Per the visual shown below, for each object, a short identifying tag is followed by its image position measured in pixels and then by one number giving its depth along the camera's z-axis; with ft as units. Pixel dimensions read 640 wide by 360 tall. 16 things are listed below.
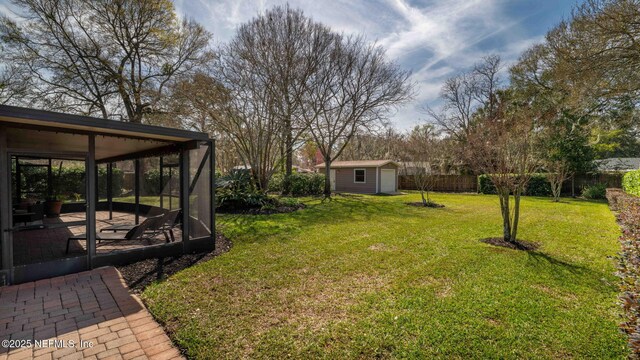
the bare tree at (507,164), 18.31
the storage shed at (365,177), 64.80
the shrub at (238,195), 34.55
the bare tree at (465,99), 74.28
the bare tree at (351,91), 44.68
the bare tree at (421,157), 47.67
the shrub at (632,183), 29.23
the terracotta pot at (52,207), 27.64
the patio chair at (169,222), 17.51
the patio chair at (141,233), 15.80
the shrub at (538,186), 55.98
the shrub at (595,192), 50.67
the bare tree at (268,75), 37.65
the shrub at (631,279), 5.94
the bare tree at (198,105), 38.52
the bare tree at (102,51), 39.50
